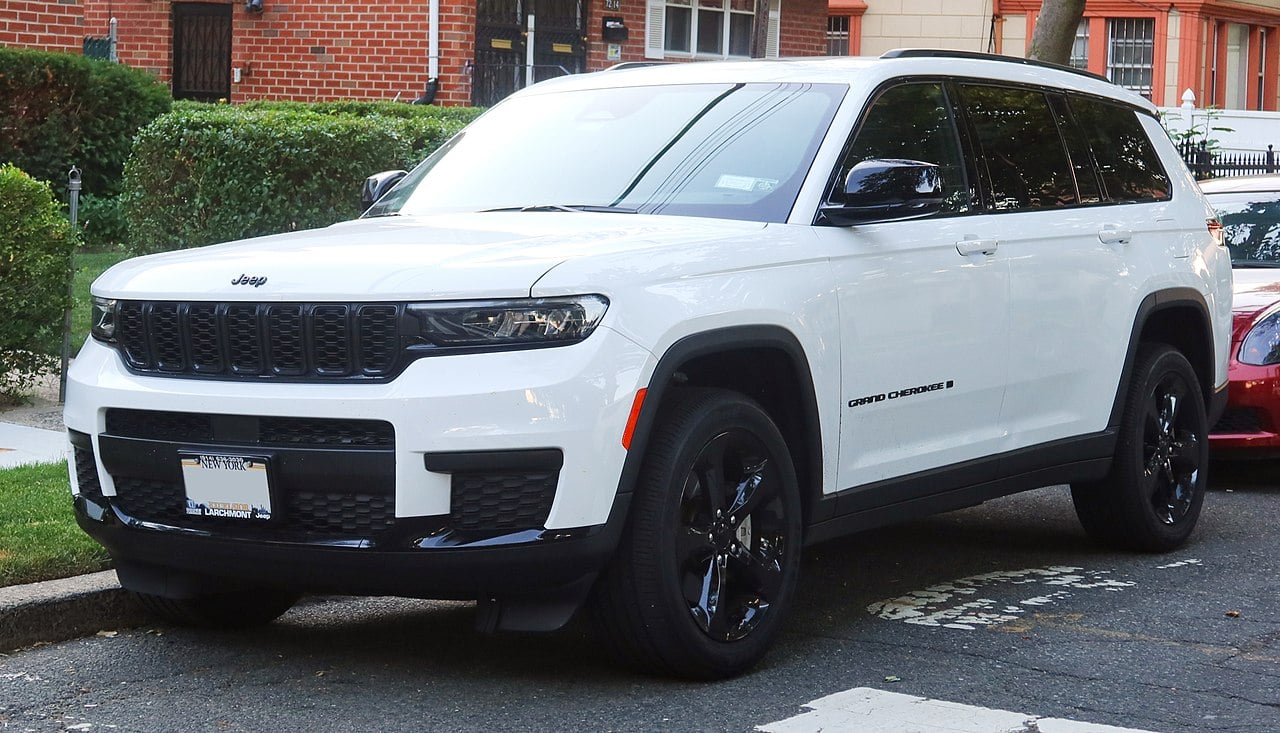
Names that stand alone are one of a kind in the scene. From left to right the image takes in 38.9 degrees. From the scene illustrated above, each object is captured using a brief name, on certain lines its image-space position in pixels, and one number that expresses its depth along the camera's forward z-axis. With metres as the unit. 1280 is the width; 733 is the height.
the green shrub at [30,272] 9.32
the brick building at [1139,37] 37.12
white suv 4.63
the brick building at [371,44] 22.36
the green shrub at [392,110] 15.39
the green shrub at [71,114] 15.34
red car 8.86
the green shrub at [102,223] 15.78
